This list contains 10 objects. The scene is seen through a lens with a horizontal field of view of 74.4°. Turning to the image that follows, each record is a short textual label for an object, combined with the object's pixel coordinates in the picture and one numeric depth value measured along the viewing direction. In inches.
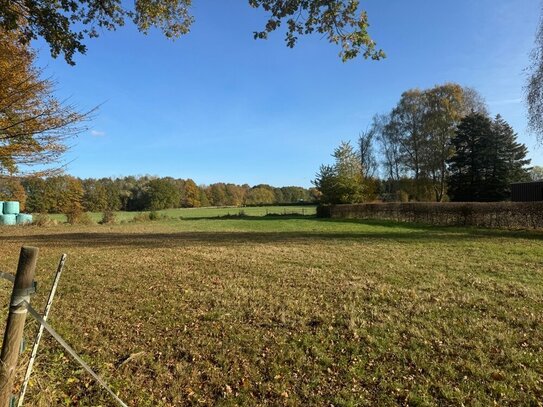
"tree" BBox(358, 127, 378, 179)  1866.4
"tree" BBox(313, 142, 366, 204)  1507.1
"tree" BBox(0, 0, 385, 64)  190.7
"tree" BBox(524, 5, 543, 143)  614.9
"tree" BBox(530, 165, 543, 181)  2546.0
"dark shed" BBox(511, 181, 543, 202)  999.0
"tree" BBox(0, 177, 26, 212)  1341.7
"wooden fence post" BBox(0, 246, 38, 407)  79.4
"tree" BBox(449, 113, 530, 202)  1340.1
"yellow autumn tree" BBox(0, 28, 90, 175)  384.8
